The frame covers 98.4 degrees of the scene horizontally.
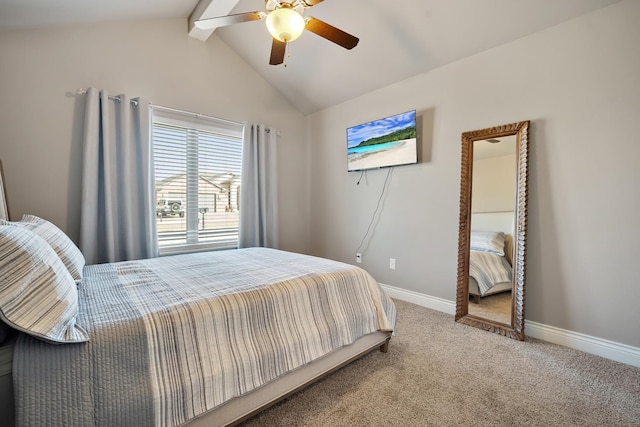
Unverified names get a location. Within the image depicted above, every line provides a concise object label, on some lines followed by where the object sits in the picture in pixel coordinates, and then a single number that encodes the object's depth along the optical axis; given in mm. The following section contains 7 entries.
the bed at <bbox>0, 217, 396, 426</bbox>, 886
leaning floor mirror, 2256
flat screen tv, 2910
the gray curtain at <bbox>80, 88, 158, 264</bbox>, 2391
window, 2988
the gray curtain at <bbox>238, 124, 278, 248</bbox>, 3422
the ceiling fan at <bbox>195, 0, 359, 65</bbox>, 1637
